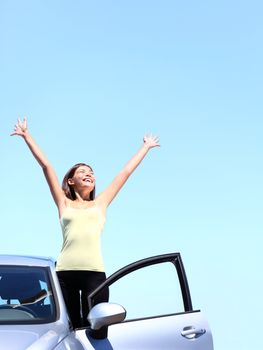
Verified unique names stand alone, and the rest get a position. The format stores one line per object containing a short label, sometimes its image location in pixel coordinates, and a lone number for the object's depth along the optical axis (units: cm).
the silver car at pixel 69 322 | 706
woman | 858
